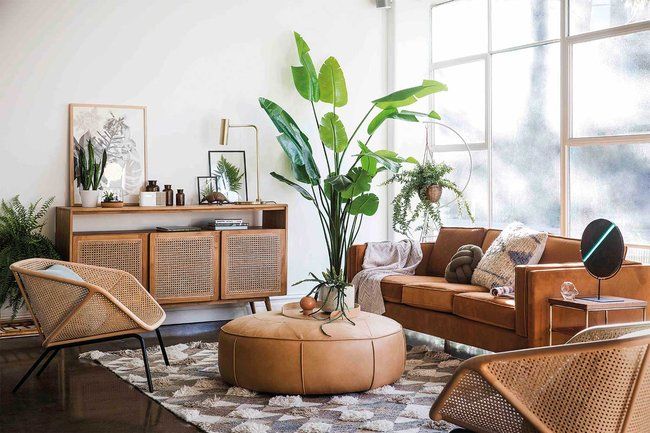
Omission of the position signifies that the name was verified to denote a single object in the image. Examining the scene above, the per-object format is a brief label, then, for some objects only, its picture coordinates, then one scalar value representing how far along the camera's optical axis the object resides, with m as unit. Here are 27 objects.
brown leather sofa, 4.72
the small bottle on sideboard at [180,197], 6.81
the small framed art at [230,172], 7.13
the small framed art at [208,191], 6.93
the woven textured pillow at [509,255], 5.50
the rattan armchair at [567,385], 2.51
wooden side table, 4.44
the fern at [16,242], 6.09
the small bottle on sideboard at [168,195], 6.78
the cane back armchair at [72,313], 4.44
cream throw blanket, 6.33
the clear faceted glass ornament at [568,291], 4.61
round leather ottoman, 4.35
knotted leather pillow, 5.95
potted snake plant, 6.44
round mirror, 4.52
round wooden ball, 4.72
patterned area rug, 3.89
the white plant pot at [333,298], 4.78
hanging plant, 7.13
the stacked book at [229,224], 6.78
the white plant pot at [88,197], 6.42
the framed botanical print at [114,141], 6.61
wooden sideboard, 6.29
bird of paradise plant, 6.54
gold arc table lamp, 6.95
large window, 5.89
